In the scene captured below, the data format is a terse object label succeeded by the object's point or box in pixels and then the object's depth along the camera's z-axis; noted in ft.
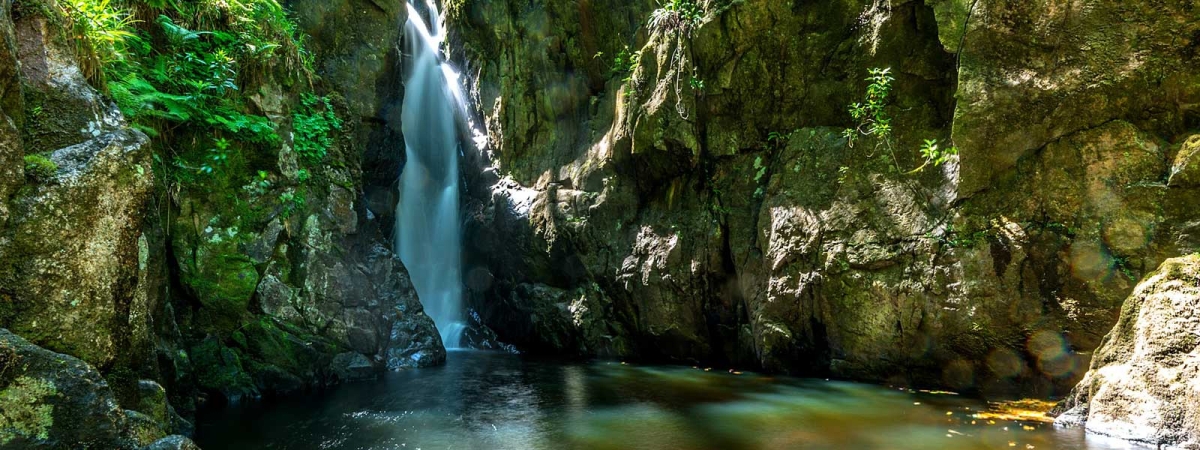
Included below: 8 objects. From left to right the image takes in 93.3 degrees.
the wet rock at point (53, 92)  13.25
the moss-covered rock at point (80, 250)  11.82
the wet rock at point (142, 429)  11.71
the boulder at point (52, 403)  9.98
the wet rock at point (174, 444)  11.53
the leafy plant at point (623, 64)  42.52
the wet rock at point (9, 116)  11.66
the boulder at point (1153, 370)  15.92
